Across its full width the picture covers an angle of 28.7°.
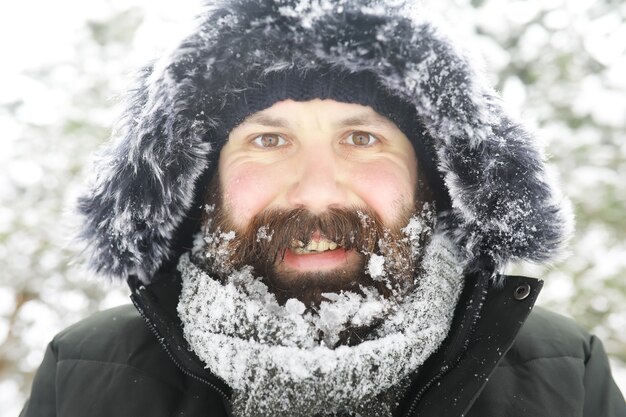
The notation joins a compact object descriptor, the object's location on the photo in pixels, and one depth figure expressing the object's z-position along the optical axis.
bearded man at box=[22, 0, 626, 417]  0.77
